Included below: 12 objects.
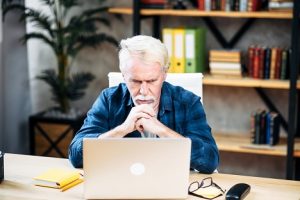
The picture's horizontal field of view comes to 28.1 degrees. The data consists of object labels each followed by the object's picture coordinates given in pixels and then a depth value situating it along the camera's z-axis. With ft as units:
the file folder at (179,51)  12.50
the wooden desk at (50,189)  6.75
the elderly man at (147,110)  7.53
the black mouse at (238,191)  6.57
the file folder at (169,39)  12.57
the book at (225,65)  12.53
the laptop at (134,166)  6.21
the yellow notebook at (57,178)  6.99
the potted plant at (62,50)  13.25
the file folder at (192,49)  12.43
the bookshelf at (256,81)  11.76
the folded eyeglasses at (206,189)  6.76
